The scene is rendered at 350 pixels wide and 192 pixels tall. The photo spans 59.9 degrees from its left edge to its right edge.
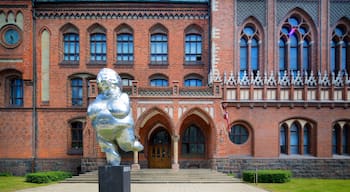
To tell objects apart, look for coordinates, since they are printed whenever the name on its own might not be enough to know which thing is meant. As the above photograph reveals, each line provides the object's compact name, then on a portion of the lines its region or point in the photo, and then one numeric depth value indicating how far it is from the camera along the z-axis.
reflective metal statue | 9.39
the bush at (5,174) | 23.56
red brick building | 22.84
